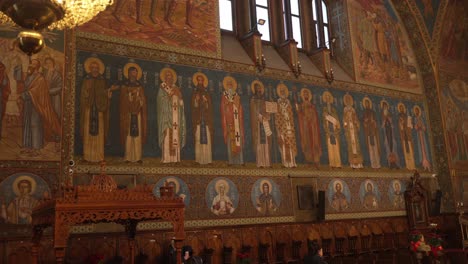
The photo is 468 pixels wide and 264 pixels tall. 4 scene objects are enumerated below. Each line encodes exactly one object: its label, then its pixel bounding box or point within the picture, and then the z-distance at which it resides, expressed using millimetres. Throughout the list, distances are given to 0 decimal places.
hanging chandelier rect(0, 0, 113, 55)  5684
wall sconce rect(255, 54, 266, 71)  14153
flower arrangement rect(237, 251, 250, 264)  11664
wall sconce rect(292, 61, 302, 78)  14977
